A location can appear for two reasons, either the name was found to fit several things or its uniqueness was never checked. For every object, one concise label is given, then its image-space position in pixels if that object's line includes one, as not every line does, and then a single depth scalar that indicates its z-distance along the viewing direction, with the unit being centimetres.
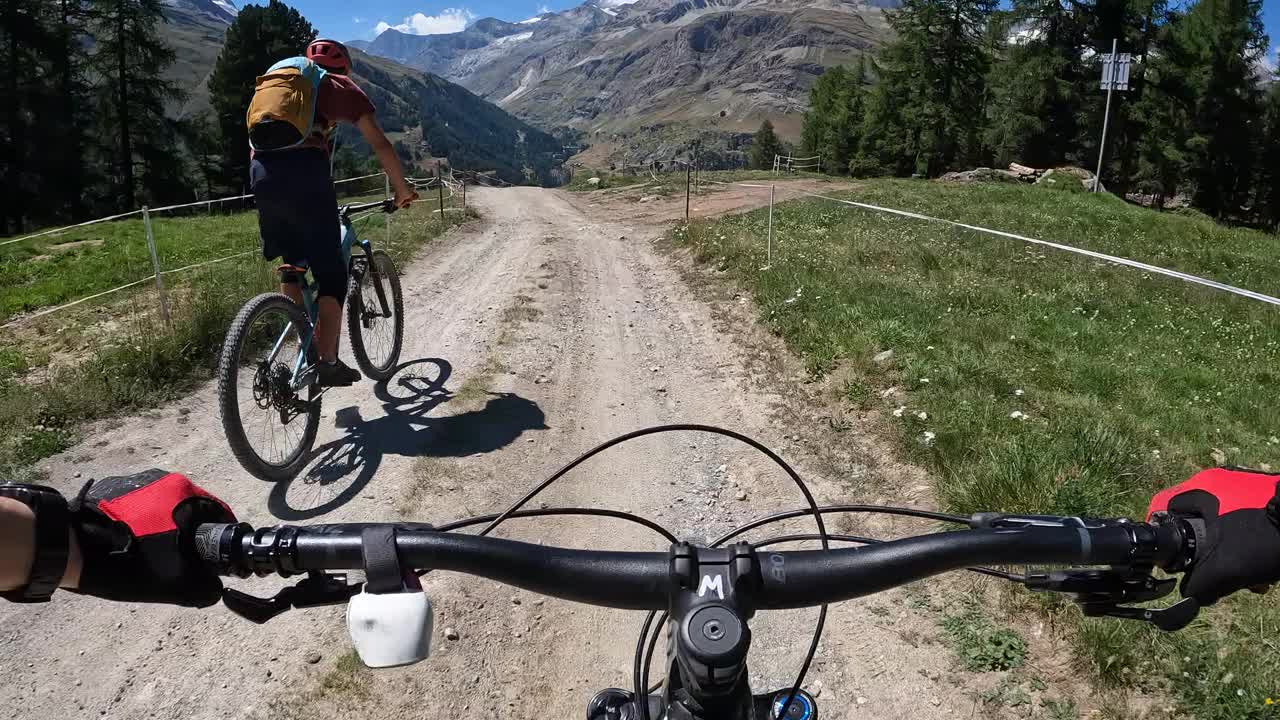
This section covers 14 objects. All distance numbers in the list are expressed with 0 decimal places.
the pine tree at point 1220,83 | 4366
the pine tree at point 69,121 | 3747
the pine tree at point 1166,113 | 4425
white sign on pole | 3078
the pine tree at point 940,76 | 4750
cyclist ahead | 471
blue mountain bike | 443
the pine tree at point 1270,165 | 4772
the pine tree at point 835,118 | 6353
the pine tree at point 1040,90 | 4569
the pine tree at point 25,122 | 3631
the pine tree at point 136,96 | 3803
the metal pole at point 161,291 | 695
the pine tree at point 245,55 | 4275
